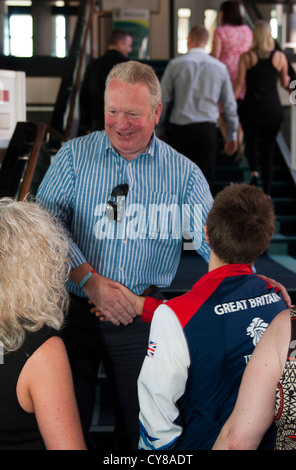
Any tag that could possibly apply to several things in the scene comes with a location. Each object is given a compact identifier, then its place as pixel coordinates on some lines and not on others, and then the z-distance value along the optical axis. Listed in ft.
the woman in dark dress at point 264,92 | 15.80
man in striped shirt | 7.00
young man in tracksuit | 4.99
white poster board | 10.60
